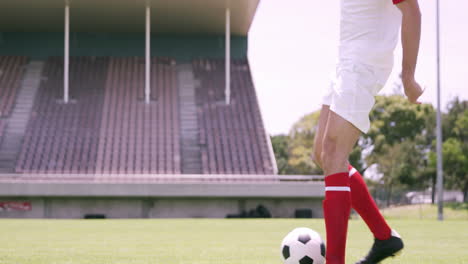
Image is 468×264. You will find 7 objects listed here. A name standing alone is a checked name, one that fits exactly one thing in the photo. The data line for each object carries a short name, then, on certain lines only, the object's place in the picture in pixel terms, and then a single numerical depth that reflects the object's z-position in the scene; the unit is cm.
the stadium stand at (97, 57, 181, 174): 2548
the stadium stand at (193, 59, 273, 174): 2567
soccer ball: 393
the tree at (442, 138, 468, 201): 4518
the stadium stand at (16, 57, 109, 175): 2517
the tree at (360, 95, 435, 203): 5175
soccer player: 356
